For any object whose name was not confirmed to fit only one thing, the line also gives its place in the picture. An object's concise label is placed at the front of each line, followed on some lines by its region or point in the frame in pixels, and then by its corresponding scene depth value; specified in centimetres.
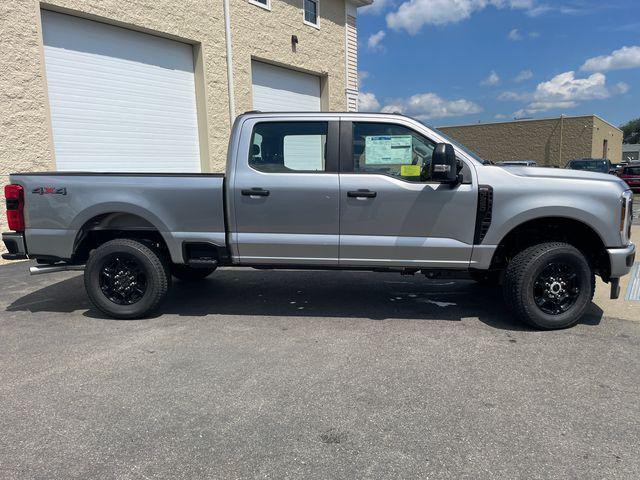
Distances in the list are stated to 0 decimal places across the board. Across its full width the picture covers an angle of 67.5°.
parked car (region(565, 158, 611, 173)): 2263
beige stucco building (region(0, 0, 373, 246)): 849
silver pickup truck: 457
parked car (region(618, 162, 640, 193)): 2353
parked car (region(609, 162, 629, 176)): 2487
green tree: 11406
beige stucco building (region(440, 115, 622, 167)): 3975
